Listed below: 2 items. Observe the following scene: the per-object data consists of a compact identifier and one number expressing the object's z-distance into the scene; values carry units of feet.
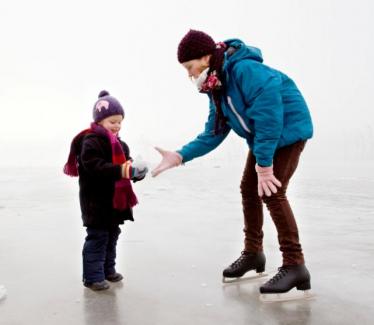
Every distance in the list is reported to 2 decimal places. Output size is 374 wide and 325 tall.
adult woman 9.43
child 10.51
